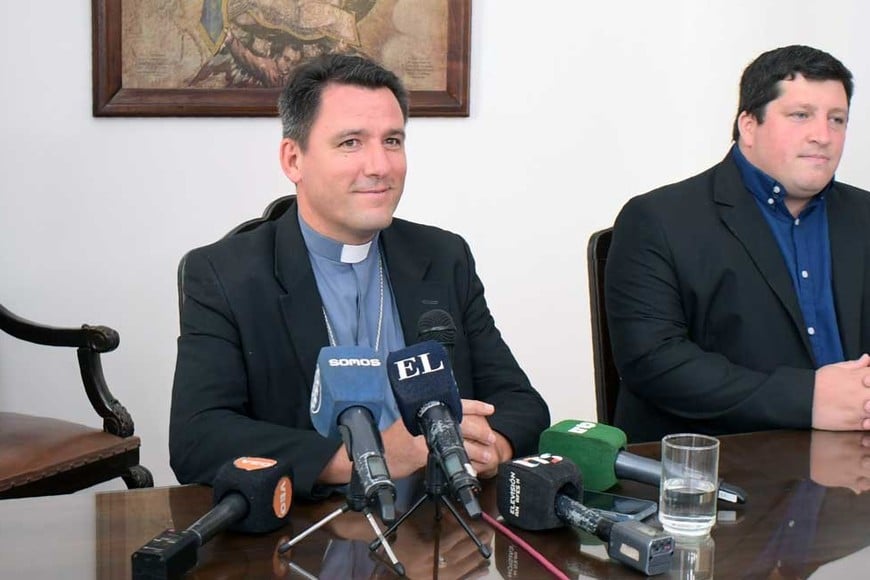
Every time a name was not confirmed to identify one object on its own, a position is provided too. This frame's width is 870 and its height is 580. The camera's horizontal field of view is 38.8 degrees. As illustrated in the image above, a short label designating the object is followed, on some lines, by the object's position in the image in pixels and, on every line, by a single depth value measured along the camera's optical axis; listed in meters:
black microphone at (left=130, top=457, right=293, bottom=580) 1.65
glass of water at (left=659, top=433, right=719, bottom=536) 1.82
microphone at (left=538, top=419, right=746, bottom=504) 2.03
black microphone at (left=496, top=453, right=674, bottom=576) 1.67
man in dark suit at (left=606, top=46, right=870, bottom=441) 3.01
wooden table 1.67
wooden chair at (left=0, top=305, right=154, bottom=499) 3.12
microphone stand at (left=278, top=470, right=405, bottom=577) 1.63
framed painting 3.84
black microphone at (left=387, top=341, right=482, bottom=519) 1.64
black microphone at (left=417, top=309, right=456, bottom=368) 1.76
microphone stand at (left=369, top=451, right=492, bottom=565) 1.72
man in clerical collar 2.33
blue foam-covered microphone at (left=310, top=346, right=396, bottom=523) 1.55
